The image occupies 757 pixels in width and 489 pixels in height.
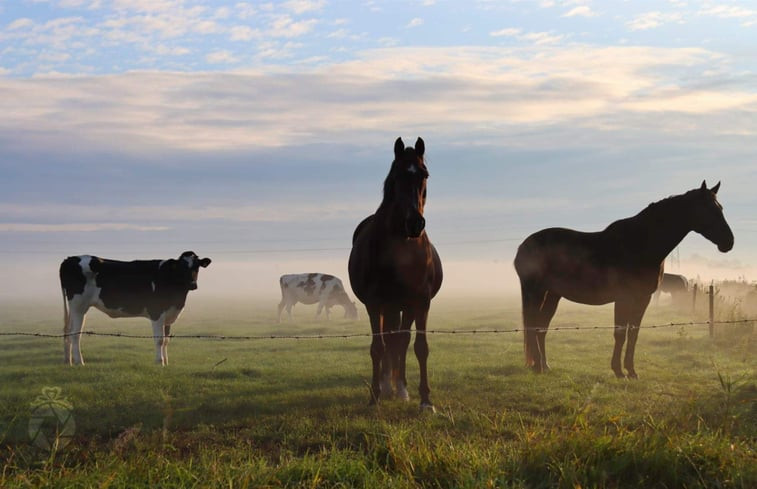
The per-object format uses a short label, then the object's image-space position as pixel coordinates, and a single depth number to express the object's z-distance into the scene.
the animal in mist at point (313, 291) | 35.44
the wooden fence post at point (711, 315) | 19.20
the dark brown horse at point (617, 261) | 12.40
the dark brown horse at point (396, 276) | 8.41
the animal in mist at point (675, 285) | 43.47
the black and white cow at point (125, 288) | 15.83
